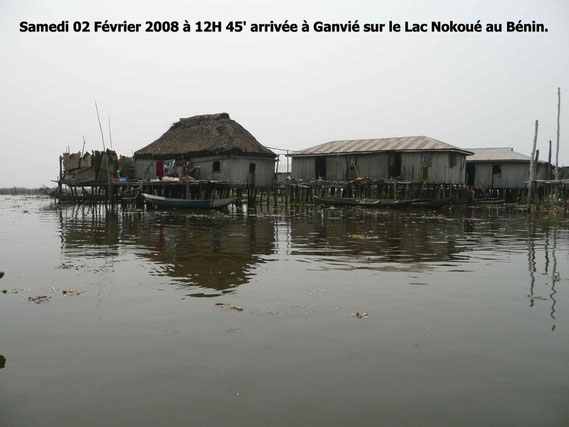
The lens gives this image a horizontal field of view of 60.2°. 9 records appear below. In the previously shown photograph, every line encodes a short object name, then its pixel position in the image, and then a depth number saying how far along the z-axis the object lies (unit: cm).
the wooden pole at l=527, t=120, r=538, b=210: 3175
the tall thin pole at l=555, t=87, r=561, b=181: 3363
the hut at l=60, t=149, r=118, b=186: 4600
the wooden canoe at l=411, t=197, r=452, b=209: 3390
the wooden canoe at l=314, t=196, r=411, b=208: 3541
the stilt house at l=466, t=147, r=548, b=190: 4731
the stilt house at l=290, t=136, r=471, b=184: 3781
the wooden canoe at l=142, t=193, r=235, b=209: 3147
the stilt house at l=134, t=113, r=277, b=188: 3822
